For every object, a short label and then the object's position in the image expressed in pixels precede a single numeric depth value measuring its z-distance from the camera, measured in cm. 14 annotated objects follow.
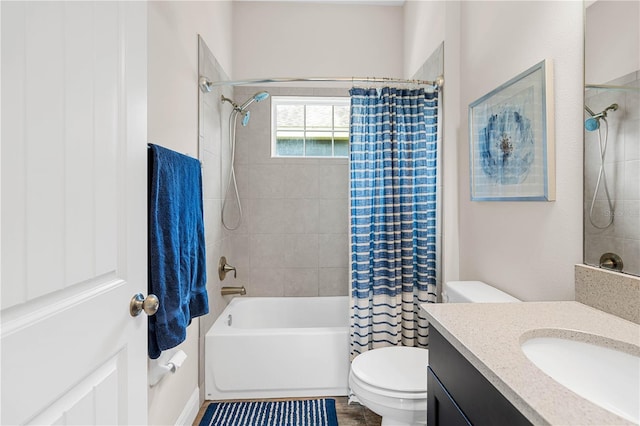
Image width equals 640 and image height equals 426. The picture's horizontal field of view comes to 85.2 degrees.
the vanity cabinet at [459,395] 67
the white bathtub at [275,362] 211
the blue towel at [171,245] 124
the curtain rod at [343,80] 203
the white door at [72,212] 55
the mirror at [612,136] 96
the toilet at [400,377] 143
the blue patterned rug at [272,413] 190
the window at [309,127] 293
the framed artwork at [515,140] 127
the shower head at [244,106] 234
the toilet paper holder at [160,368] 136
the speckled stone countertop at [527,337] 55
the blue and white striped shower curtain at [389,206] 209
